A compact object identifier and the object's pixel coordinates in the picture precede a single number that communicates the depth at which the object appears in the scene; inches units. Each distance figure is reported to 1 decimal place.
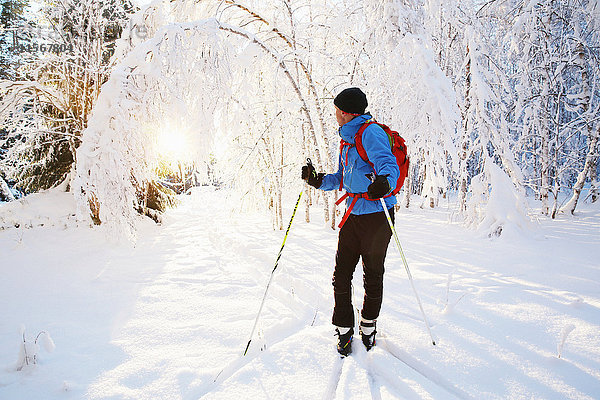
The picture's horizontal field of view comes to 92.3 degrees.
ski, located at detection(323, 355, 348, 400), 68.3
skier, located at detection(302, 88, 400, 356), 85.3
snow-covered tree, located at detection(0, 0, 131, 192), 279.0
